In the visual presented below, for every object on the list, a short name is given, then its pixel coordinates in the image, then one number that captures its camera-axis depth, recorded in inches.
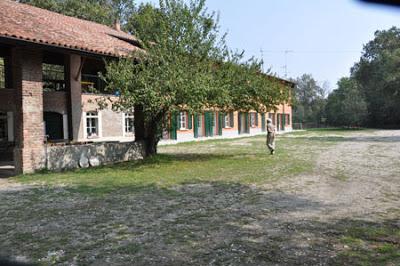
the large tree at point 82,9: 1189.7
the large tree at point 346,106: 2022.6
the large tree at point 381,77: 1777.8
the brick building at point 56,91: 430.3
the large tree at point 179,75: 462.9
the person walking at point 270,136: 641.6
